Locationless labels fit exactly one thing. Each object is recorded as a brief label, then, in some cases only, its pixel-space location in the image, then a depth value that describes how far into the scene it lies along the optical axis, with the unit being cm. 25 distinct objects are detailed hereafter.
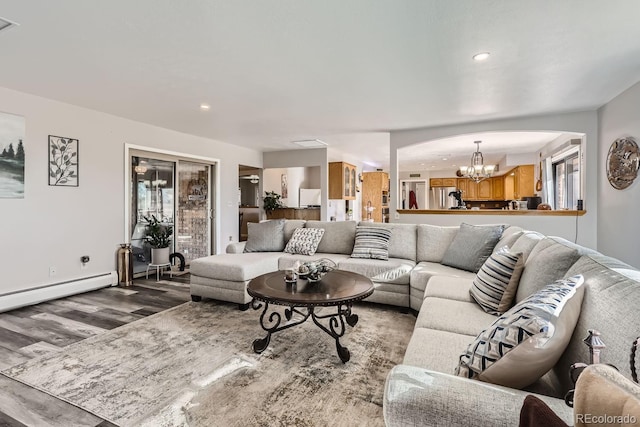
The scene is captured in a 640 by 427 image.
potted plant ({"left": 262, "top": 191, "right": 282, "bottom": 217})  782
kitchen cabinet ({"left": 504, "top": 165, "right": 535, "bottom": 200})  773
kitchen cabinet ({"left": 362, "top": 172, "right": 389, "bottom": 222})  1046
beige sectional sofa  96
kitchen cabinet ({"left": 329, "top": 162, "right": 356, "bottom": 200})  796
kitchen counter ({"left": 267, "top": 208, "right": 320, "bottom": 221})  789
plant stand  491
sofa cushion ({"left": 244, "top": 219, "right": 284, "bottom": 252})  441
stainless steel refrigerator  1123
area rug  176
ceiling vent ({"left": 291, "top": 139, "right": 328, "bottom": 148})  650
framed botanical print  394
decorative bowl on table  276
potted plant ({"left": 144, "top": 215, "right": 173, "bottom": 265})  491
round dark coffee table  230
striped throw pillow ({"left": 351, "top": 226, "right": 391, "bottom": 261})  384
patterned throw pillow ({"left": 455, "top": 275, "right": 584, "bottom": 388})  105
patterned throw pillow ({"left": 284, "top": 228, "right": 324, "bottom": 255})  423
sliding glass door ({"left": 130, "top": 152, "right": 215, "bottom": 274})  509
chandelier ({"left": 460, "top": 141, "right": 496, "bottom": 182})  676
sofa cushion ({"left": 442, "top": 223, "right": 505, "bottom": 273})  318
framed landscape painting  352
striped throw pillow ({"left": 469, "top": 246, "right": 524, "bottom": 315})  207
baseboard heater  353
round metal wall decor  346
